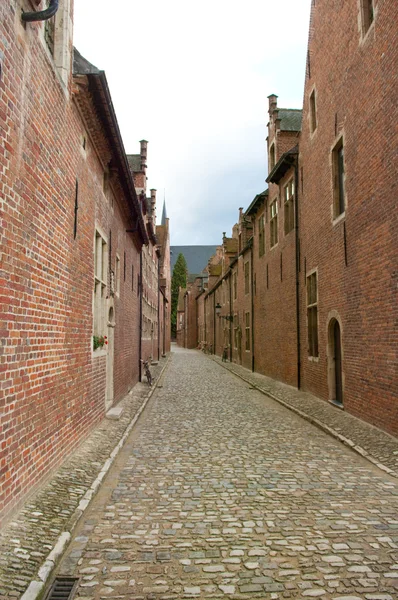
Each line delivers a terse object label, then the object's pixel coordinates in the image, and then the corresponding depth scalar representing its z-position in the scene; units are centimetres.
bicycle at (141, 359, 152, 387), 1628
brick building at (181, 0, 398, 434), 808
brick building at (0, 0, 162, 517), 393
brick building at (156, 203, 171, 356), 3628
